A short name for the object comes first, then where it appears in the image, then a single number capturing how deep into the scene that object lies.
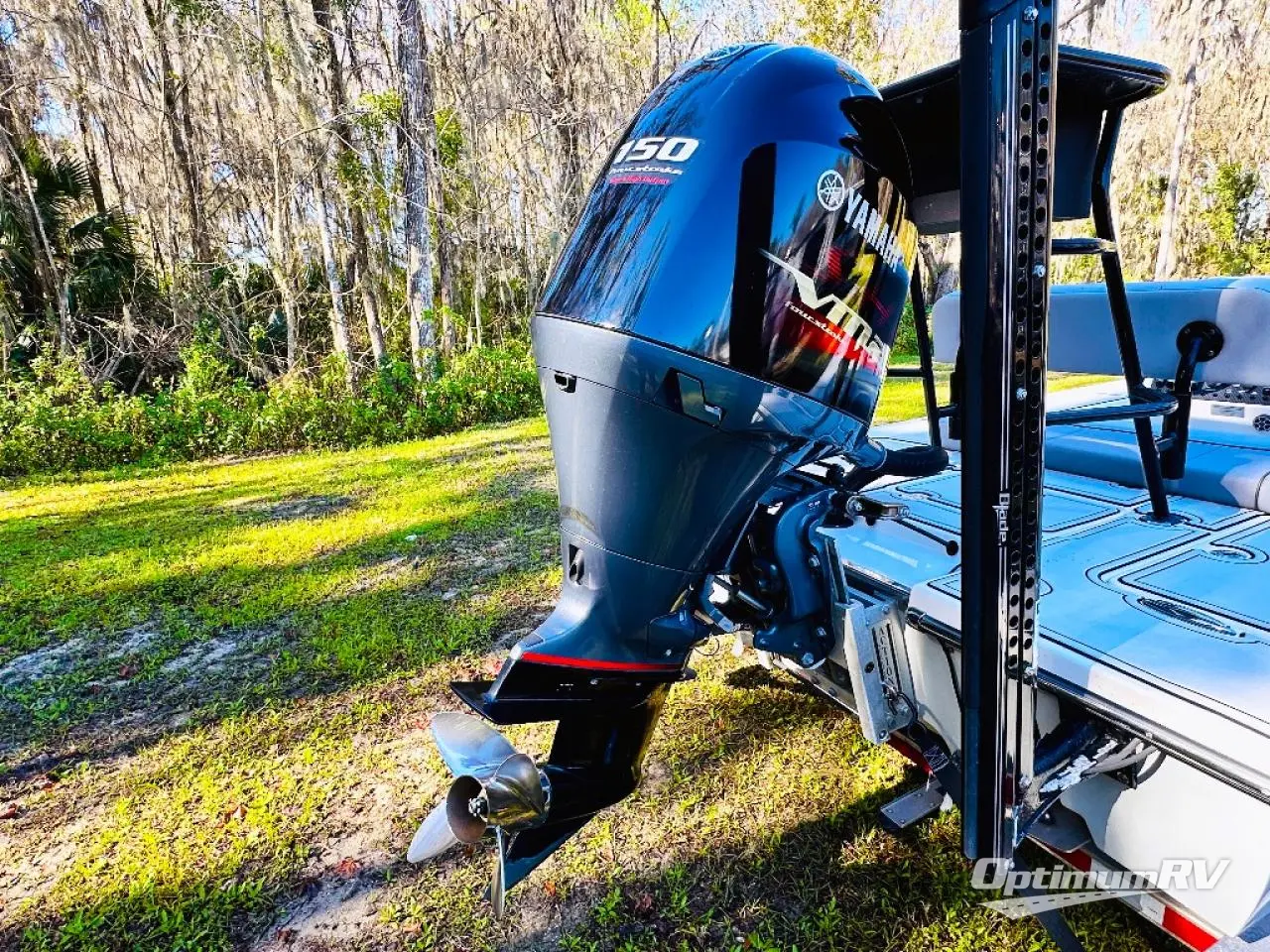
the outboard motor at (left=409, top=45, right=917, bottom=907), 1.29
